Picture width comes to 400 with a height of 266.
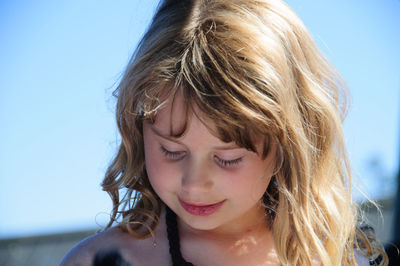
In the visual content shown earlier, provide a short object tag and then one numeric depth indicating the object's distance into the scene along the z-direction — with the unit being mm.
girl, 3500
